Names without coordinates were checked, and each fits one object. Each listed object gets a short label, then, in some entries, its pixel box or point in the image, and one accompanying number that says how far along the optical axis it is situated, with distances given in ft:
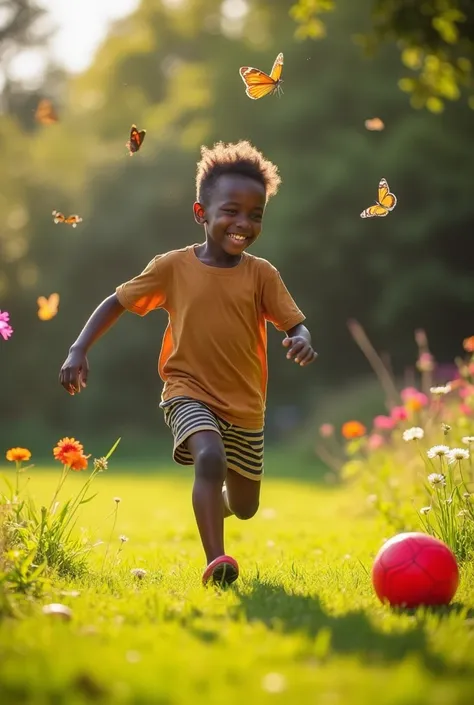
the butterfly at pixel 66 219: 17.40
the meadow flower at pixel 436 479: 14.87
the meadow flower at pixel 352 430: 21.07
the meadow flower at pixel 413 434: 16.17
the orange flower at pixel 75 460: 14.84
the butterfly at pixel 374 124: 17.11
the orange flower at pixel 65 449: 14.94
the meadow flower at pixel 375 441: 24.78
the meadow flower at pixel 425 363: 22.56
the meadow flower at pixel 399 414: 20.45
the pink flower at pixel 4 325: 14.49
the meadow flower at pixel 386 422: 21.98
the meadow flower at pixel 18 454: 15.26
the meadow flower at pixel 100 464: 14.90
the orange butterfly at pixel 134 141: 16.19
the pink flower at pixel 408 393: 22.75
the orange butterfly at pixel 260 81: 16.10
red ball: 12.44
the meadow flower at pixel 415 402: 21.34
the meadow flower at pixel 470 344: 20.40
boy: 15.24
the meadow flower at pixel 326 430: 23.36
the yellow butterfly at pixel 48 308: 15.94
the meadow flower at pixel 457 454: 15.33
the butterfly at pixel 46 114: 17.15
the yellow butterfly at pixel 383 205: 15.53
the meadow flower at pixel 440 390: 16.82
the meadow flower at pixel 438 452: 15.38
